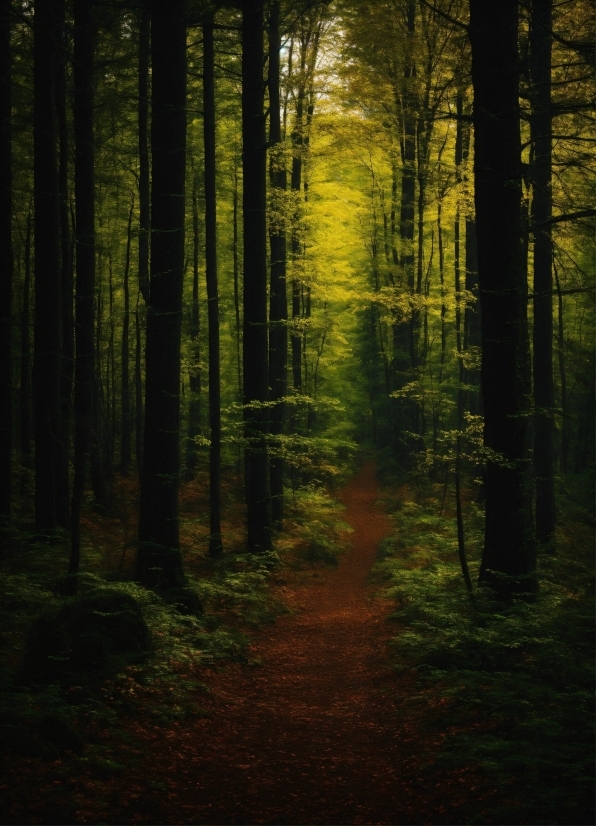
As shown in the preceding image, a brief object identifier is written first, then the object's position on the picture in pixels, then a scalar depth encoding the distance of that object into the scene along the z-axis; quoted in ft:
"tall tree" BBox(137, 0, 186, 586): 33.19
